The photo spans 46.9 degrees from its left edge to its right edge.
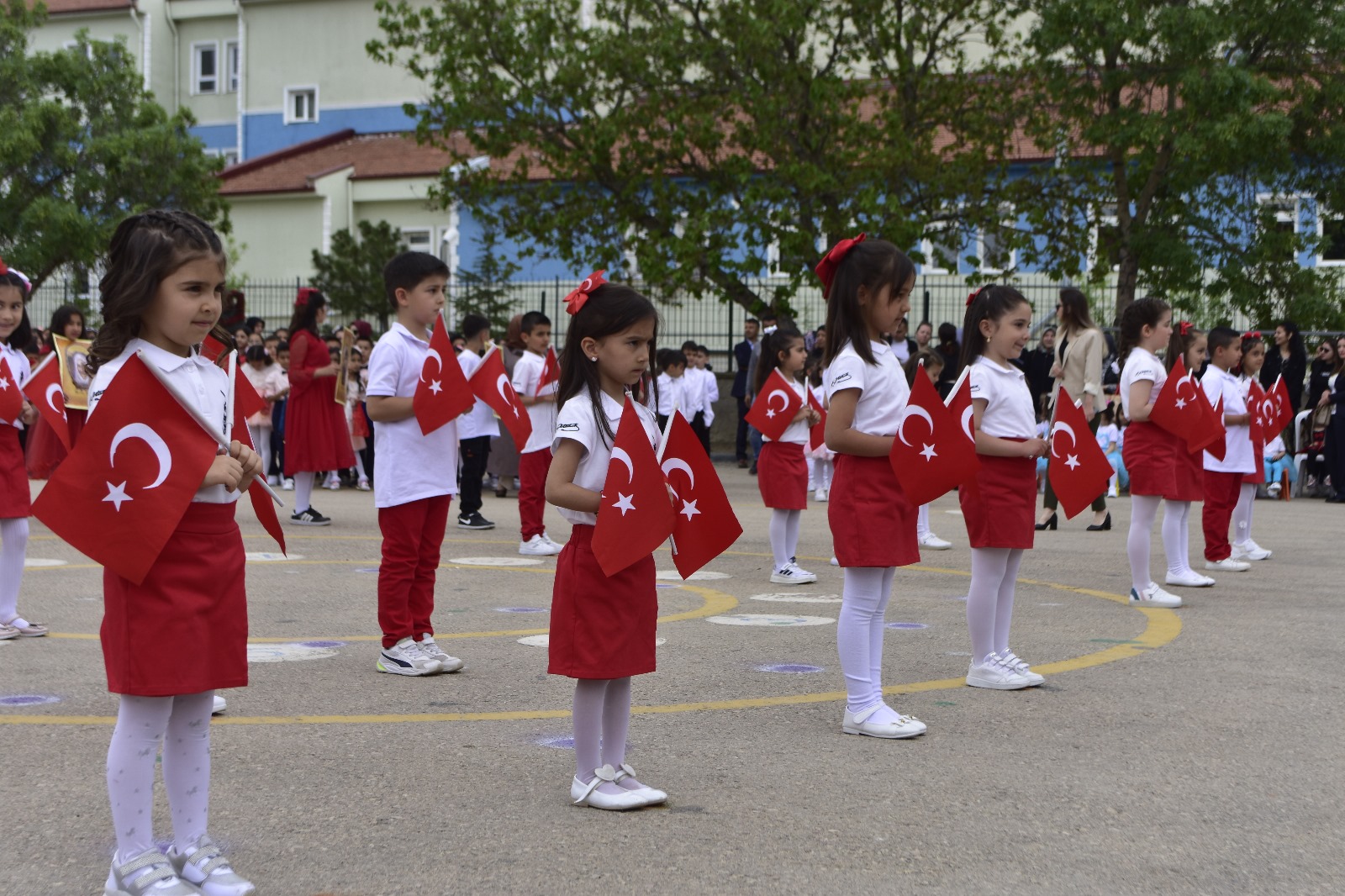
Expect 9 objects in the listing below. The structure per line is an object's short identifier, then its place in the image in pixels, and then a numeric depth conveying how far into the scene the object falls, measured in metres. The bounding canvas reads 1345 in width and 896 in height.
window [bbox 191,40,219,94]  52.59
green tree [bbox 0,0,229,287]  31.84
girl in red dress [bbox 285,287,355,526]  13.82
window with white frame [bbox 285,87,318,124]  51.00
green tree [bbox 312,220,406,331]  35.56
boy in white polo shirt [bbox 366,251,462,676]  6.73
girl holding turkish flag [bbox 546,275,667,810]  4.50
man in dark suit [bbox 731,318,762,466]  23.06
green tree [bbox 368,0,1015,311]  21.33
